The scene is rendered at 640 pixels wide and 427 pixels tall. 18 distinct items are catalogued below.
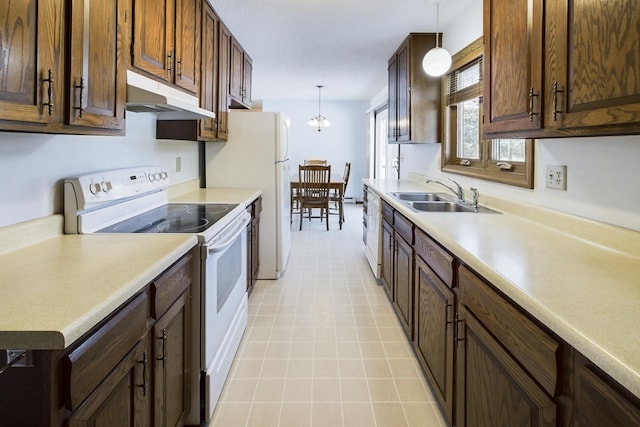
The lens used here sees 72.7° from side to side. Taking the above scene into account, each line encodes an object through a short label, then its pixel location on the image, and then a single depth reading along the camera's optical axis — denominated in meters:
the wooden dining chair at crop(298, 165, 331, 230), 6.50
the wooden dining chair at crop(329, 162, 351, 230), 6.80
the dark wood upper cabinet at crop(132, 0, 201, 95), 1.86
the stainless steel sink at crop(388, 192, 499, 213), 2.71
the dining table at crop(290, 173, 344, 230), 6.71
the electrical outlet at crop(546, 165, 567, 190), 1.88
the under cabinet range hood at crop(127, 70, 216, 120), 1.75
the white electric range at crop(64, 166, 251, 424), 1.79
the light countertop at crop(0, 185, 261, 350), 0.83
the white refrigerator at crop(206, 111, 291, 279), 3.88
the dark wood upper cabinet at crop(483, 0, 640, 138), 1.06
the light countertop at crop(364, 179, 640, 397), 0.79
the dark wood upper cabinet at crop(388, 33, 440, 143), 3.79
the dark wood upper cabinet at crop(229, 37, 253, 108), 3.83
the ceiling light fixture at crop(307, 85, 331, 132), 8.26
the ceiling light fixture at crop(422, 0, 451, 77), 2.89
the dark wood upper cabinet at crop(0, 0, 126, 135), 1.07
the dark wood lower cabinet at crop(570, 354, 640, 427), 0.69
